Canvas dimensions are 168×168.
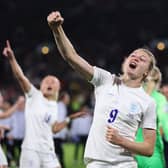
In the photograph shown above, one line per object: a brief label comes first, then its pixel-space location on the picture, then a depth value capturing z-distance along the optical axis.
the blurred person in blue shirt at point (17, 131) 24.39
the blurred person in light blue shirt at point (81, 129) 27.74
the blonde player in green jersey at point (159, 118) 11.46
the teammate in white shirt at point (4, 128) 13.18
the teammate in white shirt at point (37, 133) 14.15
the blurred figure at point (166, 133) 15.08
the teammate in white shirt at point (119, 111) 8.82
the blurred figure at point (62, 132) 21.91
